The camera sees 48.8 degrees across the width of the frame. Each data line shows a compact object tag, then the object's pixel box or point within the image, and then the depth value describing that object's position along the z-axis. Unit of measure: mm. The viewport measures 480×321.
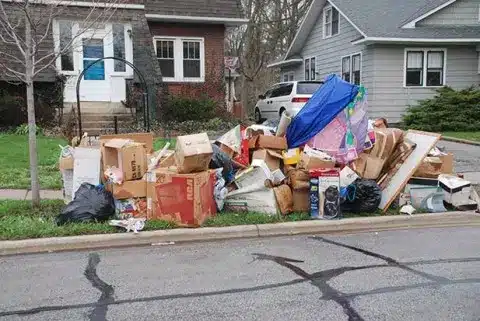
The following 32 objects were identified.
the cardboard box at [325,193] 7305
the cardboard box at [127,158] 7090
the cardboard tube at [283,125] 8367
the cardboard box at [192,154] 6898
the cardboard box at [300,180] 7586
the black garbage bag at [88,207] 6953
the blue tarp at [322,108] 8117
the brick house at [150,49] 17359
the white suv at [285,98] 18406
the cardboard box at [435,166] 8141
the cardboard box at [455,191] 8023
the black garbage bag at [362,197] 7570
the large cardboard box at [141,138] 8058
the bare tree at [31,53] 7246
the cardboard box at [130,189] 7078
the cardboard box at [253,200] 7438
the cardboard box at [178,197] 6832
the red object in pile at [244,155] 8164
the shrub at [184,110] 17922
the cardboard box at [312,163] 7605
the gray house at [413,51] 20488
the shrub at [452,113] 18781
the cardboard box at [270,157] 7793
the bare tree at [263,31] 33562
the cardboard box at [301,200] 7652
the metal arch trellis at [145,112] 14544
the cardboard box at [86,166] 7422
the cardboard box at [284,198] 7480
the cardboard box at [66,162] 7602
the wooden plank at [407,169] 7863
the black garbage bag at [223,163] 7688
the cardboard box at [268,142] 8074
